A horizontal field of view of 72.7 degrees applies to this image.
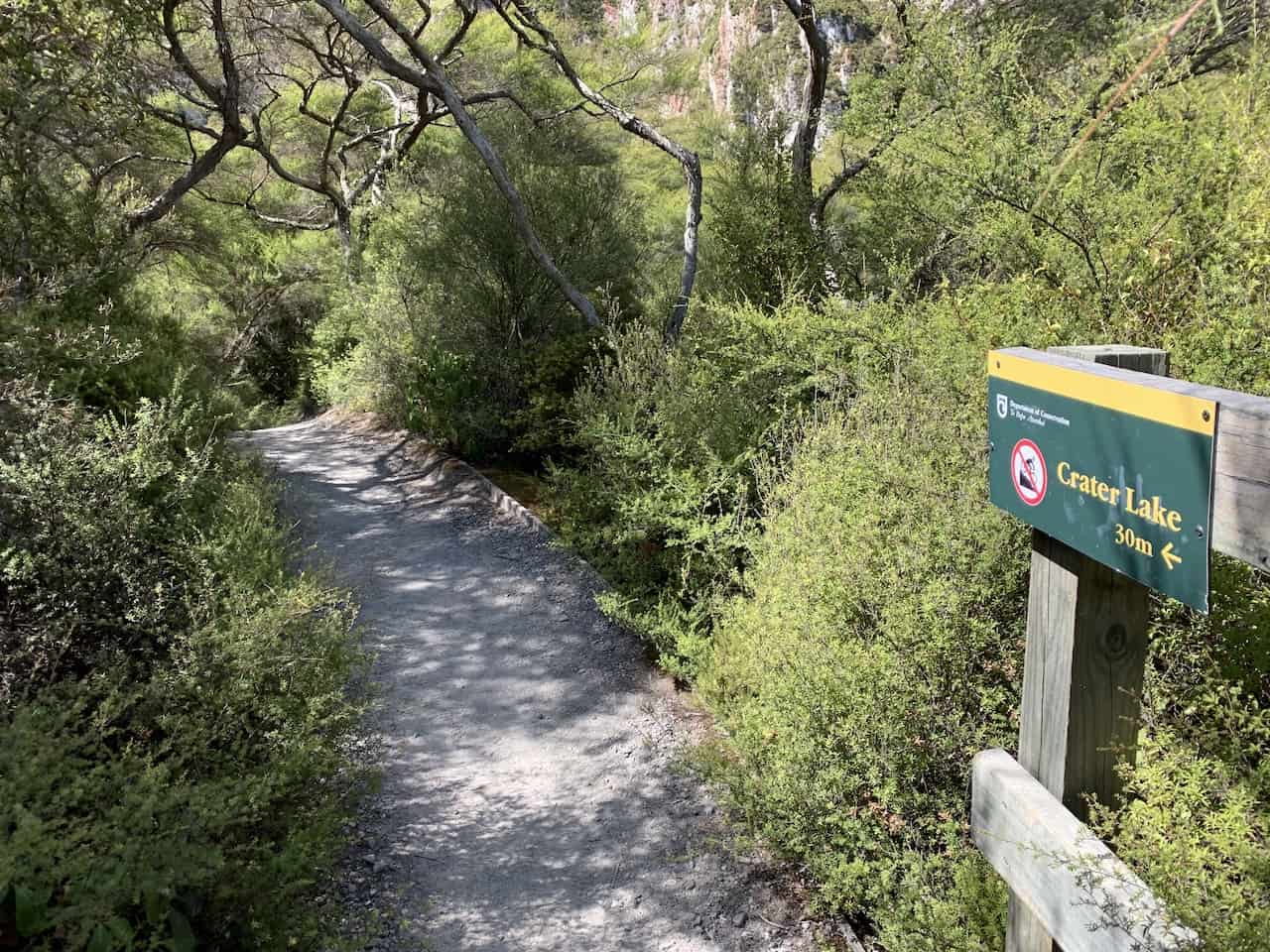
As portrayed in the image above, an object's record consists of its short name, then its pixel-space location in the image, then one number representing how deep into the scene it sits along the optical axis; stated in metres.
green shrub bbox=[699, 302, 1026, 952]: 3.50
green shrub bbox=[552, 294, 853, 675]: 6.23
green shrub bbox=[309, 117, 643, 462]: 10.73
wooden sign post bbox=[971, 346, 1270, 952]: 1.74
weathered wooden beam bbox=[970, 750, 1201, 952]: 1.98
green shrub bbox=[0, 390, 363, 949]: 2.97
